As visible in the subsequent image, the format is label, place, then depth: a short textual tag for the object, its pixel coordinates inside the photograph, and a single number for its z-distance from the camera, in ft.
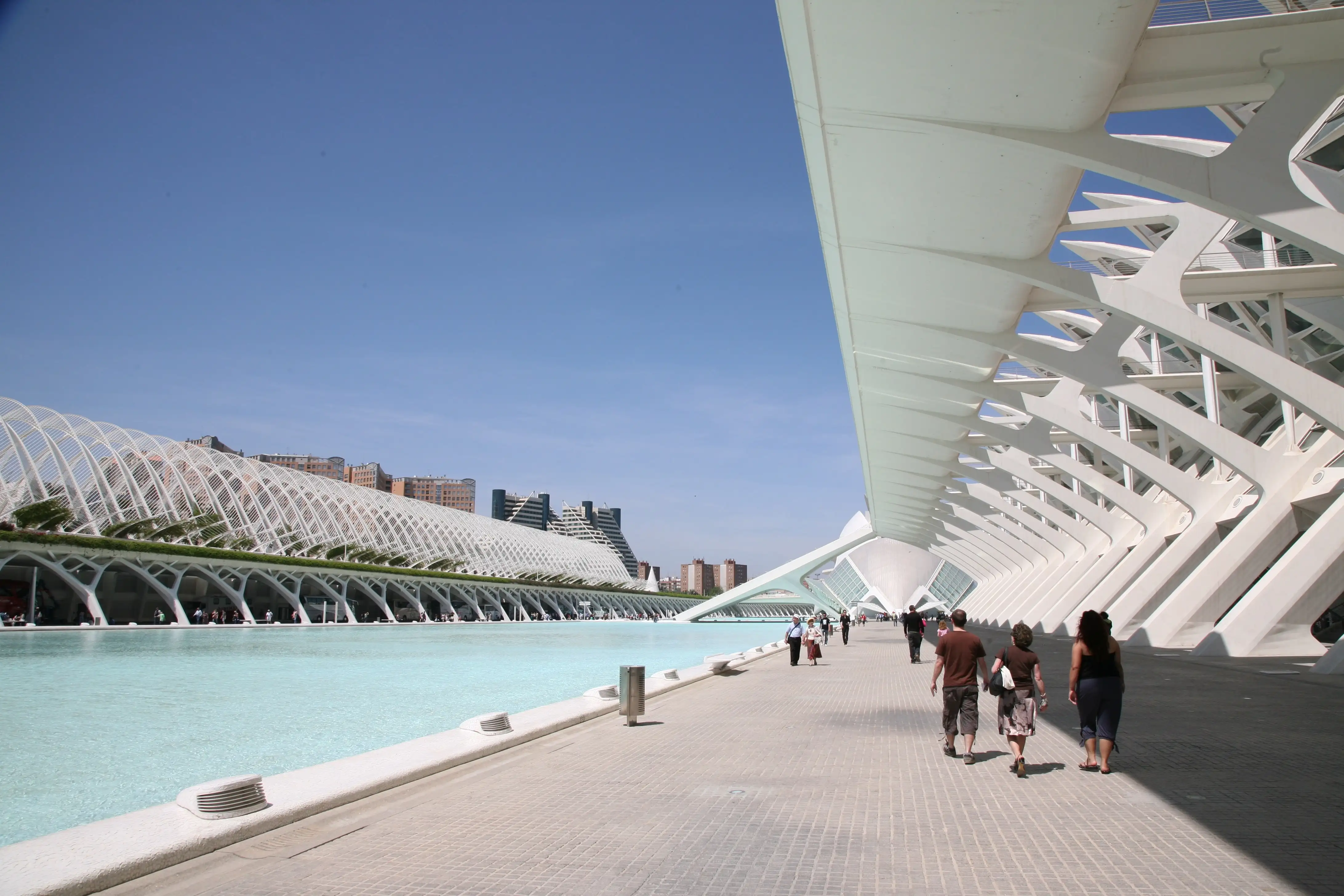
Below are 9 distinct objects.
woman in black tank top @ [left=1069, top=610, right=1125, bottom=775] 20.12
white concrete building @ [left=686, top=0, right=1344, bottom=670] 26.40
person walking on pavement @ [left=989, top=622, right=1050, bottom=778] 20.72
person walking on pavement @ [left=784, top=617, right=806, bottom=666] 60.03
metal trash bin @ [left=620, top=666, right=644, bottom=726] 30.58
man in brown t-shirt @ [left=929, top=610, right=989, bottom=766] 22.48
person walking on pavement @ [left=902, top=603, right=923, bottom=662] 61.82
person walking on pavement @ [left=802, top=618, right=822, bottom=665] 62.34
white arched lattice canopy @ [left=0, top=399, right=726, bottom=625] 120.98
